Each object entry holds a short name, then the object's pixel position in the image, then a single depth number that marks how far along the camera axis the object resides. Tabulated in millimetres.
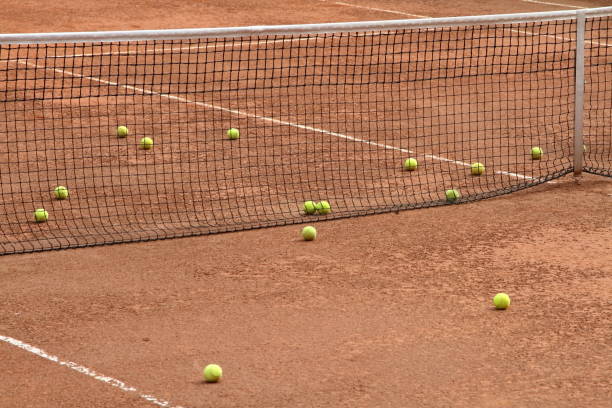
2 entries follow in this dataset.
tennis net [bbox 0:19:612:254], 10289
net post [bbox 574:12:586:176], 11102
